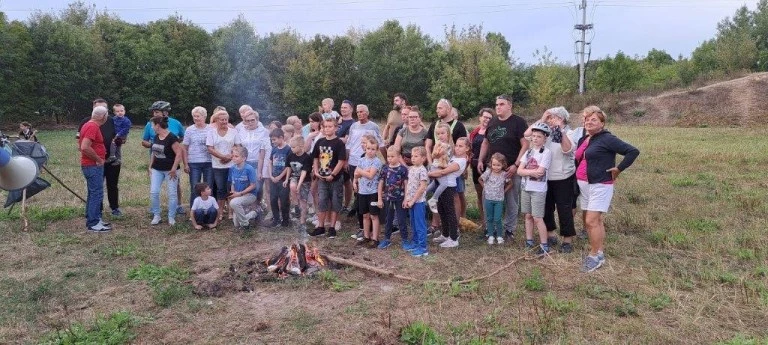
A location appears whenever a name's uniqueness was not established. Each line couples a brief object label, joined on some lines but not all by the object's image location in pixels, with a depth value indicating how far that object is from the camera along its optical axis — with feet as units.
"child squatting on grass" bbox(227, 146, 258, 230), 26.30
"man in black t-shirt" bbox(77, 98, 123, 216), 26.78
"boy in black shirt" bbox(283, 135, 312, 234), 25.53
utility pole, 123.34
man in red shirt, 24.95
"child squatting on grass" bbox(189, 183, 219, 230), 26.39
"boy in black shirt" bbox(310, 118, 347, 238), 24.89
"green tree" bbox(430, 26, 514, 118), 133.59
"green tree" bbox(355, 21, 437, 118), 142.84
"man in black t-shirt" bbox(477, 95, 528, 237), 23.12
